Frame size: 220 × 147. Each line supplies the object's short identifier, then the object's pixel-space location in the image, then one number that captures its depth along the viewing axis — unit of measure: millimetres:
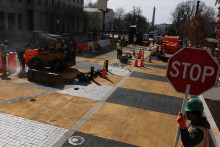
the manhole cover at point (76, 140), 5709
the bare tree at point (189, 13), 20130
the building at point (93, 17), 66188
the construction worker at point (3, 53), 12367
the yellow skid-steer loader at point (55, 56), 13492
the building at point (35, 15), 40438
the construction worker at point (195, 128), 3004
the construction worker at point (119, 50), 20150
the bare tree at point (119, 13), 120550
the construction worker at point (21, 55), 13555
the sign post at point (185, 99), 3063
